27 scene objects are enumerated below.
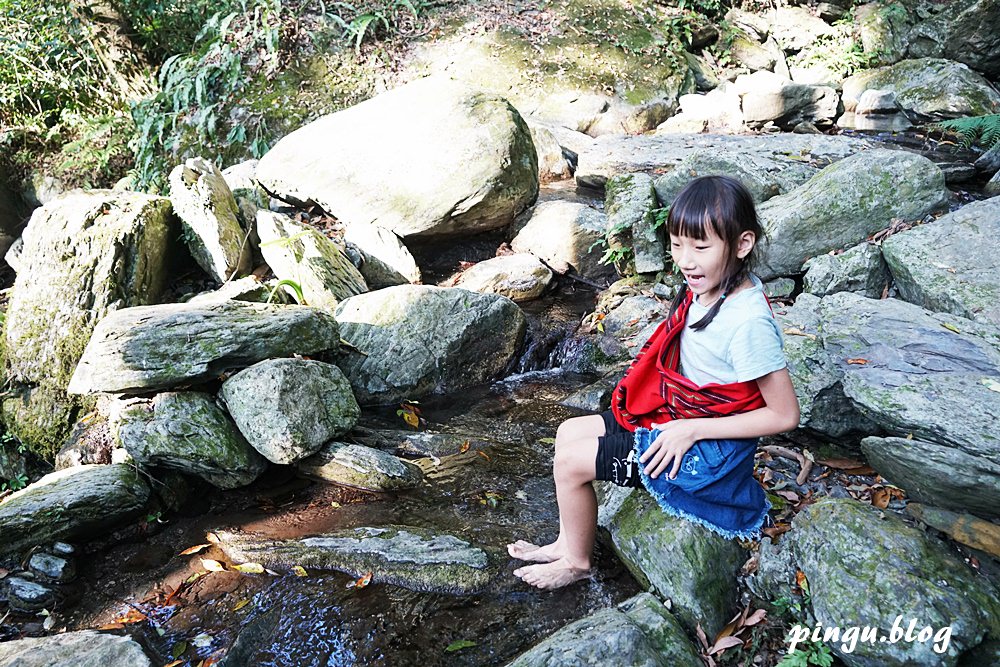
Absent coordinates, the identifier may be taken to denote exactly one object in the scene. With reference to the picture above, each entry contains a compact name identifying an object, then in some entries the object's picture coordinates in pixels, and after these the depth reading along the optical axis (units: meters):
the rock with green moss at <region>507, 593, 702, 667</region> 2.11
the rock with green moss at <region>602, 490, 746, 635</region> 2.40
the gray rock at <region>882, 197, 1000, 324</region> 3.62
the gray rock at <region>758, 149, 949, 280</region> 4.58
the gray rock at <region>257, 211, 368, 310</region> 5.13
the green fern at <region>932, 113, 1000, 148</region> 6.73
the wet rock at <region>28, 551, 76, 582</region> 3.09
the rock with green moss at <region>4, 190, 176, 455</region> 4.30
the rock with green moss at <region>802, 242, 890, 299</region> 4.21
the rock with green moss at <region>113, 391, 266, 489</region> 3.59
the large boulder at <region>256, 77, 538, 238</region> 6.00
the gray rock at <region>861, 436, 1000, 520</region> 2.29
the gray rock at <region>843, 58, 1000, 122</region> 8.08
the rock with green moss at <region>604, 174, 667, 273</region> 5.40
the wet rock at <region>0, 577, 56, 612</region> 2.96
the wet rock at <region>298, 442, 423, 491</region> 3.60
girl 2.14
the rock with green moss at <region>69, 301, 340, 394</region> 3.63
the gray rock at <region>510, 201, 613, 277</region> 6.00
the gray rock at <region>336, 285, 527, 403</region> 4.71
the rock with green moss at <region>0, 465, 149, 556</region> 3.15
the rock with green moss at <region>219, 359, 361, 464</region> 3.64
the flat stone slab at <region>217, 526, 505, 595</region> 2.84
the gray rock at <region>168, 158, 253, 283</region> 5.16
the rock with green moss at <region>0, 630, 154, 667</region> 2.33
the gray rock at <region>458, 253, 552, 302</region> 5.76
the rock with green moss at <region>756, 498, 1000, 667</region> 2.03
